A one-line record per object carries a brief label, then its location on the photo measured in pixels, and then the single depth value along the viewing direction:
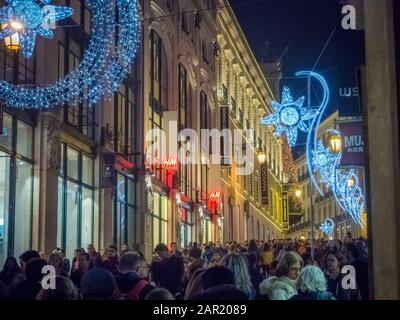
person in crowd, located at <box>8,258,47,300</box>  6.95
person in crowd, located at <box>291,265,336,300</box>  6.70
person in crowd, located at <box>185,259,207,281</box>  10.51
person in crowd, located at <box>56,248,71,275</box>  12.74
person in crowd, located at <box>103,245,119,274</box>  13.12
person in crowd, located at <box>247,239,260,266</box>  16.83
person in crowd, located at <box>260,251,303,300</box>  7.06
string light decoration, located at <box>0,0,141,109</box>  19.67
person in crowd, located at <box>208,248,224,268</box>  14.35
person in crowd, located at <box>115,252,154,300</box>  6.67
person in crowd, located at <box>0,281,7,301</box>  6.94
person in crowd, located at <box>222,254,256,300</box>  7.59
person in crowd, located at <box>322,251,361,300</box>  8.77
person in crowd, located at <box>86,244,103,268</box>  13.59
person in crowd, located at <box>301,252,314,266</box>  17.46
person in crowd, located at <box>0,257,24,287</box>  9.51
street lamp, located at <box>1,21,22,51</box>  14.59
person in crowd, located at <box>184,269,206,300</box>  6.19
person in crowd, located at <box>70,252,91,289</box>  11.57
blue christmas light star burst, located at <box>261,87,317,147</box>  26.56
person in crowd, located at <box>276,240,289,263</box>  22.20
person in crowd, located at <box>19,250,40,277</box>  9.59
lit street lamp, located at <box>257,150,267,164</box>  39.25
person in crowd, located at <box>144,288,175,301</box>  5.40
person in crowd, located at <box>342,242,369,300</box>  9.45
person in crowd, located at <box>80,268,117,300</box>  5.91
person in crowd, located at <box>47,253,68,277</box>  10.97
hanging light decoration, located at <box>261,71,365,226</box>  26.75
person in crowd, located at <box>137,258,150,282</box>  8.07
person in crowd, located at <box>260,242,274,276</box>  17.73
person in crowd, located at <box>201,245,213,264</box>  16.46
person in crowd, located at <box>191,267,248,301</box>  5.71
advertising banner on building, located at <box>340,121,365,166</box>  11.29
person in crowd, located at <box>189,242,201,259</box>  13.67
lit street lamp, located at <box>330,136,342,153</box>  22.00
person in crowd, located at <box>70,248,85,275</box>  12.85
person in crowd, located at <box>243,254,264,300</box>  11.59
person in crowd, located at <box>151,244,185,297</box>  11.77
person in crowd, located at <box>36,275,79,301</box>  5.69
